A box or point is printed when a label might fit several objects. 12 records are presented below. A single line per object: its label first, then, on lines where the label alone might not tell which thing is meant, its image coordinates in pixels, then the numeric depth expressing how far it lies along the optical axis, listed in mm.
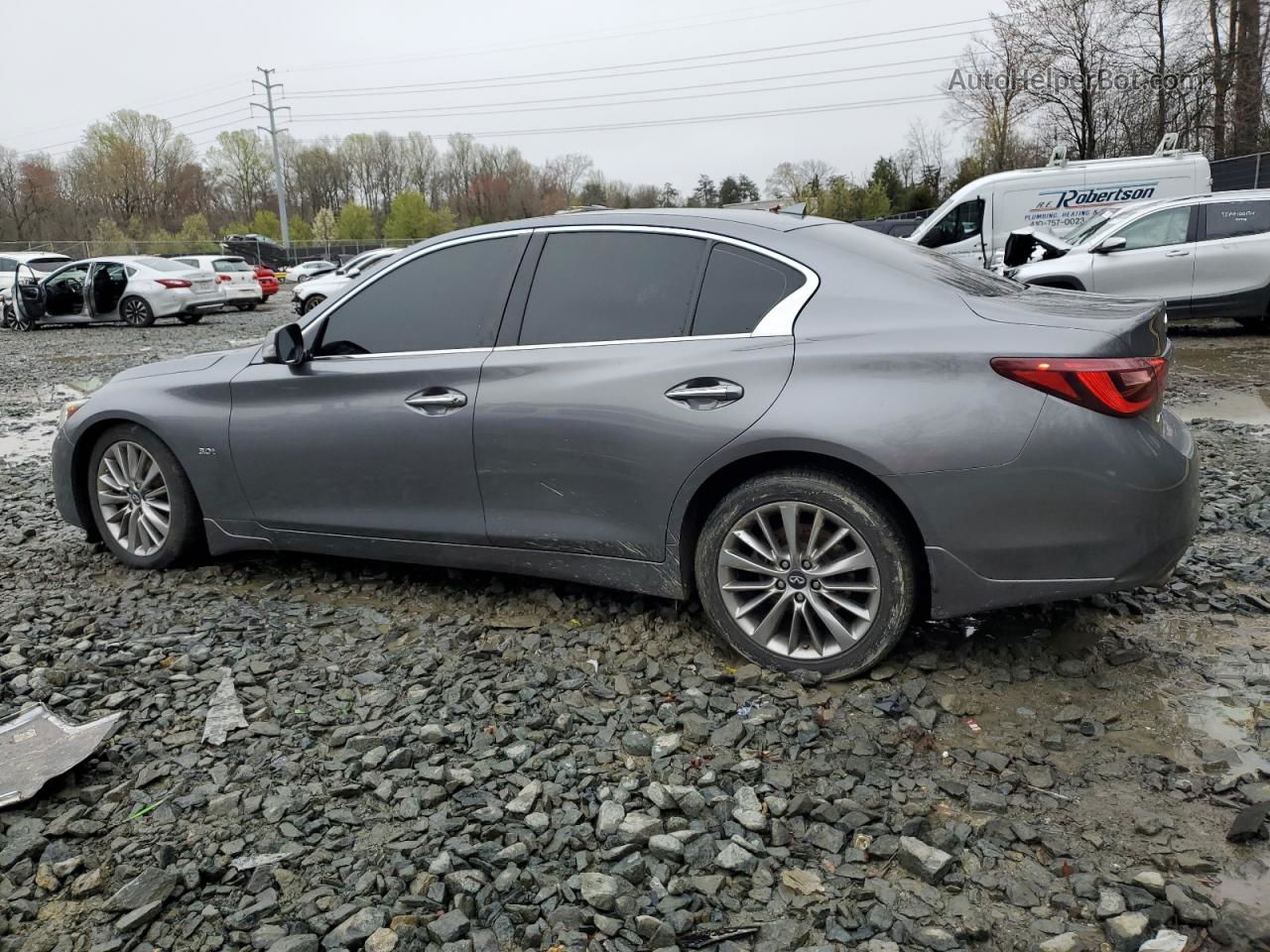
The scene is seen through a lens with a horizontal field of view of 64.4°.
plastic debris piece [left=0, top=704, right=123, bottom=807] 2982
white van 16812
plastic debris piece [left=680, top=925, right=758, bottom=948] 2277
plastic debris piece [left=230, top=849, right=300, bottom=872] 2592
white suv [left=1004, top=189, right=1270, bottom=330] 12453
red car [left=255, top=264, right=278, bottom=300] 32688
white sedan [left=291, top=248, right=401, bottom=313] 23094
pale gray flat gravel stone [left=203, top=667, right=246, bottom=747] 3289
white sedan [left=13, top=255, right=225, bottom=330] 22047
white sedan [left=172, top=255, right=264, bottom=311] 24250
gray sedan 3148
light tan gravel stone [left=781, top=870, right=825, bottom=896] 2441
